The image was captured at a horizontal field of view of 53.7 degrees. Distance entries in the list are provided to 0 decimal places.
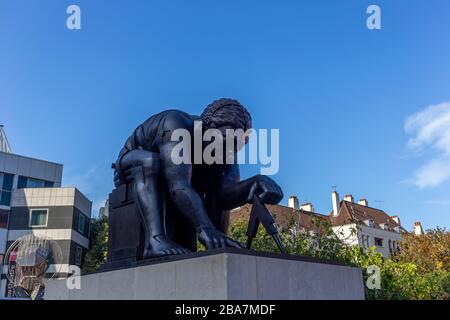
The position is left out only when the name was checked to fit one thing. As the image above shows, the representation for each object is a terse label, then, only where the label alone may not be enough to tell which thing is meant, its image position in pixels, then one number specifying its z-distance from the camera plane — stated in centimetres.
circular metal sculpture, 3089
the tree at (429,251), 3511
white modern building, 3322
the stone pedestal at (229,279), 322
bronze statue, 422
